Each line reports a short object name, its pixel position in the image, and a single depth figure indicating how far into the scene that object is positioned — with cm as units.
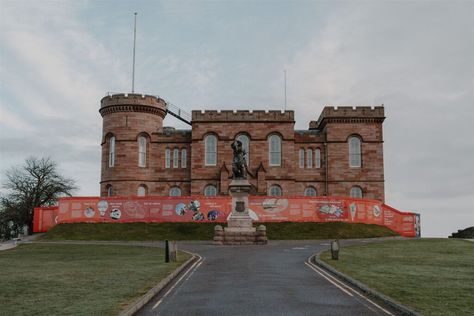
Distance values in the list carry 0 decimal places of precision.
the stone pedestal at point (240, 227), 3269
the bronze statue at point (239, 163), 3335
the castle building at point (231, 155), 5269
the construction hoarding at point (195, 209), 4325
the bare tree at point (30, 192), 5794
